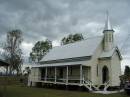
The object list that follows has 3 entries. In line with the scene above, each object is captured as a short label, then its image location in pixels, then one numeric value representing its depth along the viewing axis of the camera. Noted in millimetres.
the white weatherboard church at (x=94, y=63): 15892
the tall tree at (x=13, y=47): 31180
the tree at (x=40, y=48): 33341
